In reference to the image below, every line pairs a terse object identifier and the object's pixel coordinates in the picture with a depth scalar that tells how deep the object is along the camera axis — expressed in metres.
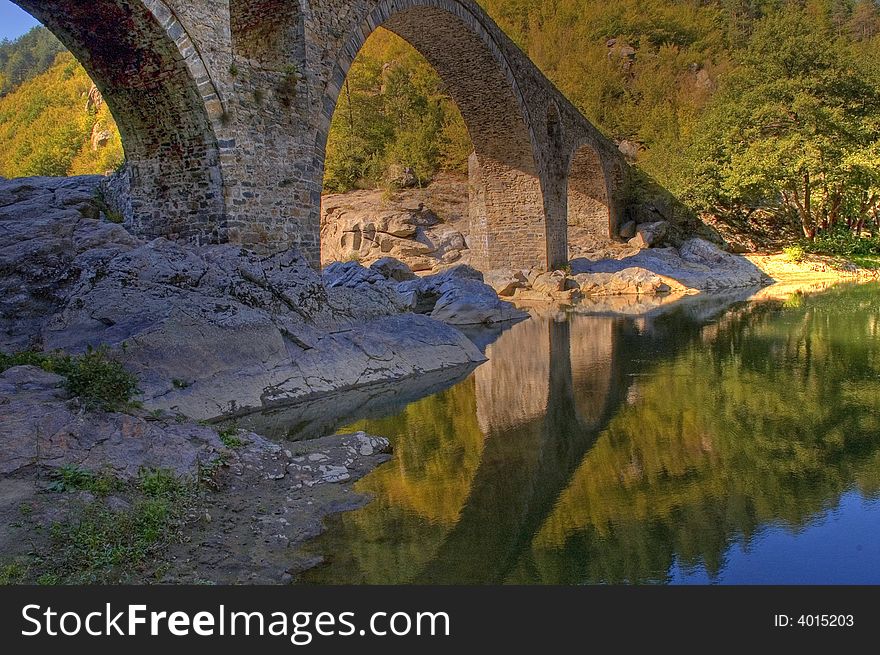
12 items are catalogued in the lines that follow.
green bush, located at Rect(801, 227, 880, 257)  24.06
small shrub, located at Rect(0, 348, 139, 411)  5.05
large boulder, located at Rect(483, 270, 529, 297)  19.83
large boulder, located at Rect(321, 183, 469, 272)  24.62
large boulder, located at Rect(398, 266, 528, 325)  14.89
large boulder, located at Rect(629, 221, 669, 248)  26.95
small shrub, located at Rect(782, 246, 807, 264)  23.42
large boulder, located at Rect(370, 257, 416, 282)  18.39
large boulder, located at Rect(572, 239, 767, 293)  21.02
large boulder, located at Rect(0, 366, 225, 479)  4.40
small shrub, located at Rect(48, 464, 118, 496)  4.12
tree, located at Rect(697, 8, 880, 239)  22.22
